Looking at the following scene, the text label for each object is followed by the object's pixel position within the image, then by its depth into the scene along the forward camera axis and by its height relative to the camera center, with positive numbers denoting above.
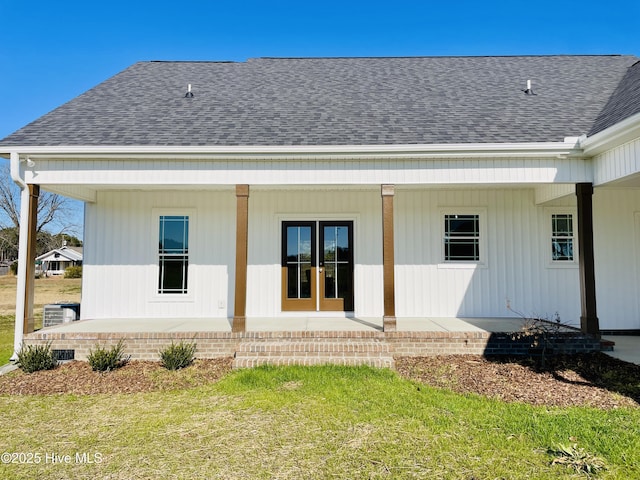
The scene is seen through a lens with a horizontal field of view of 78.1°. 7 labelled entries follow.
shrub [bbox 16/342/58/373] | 5.84 -1.42
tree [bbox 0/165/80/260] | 34.68 +4.45
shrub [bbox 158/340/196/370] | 5.89 -1.39
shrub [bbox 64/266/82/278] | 33.94 -0.76
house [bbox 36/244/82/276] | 43.84 +0.50
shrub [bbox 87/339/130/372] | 5.83 -1.42
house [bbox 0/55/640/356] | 7.53 +0.85
